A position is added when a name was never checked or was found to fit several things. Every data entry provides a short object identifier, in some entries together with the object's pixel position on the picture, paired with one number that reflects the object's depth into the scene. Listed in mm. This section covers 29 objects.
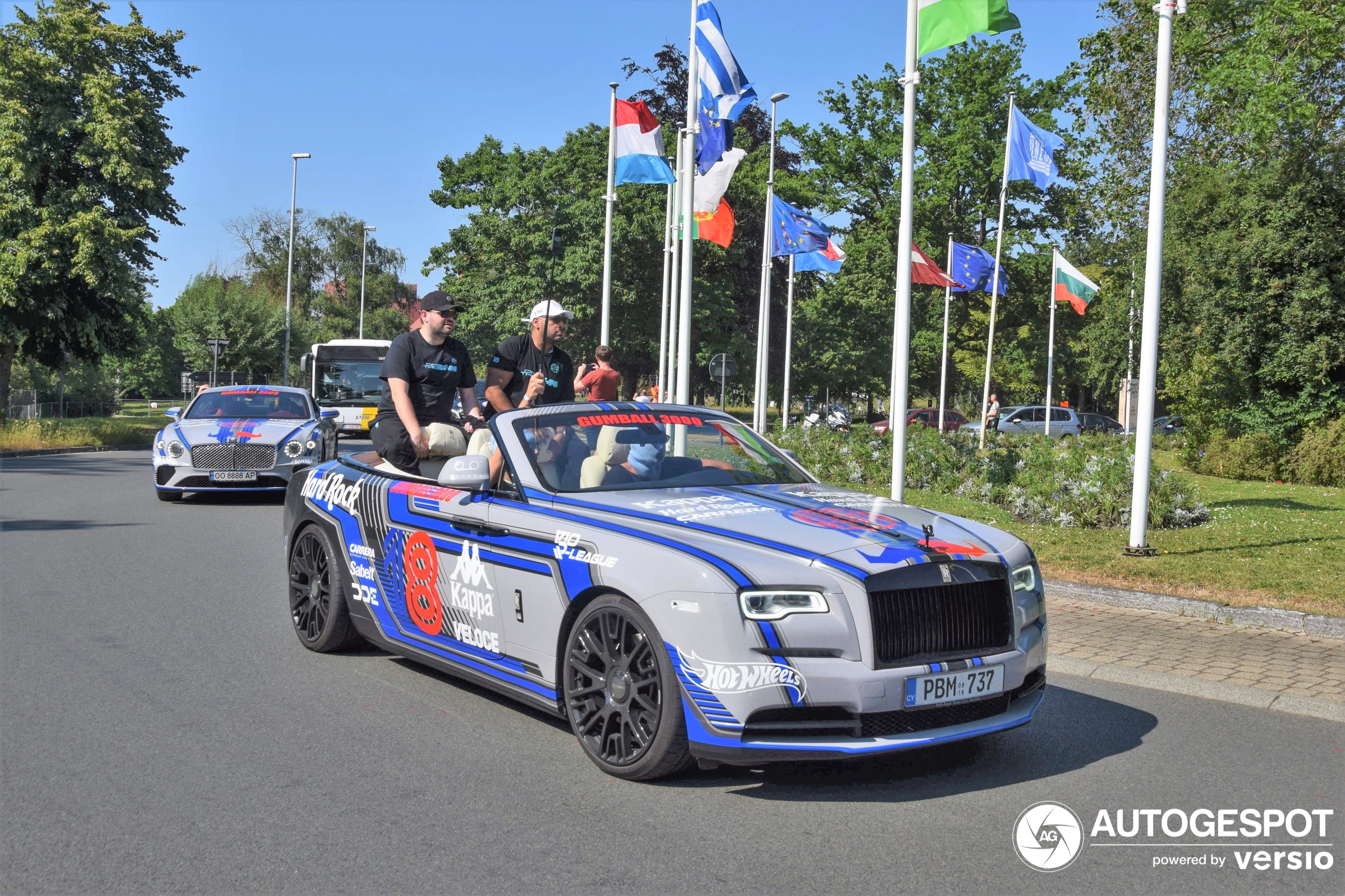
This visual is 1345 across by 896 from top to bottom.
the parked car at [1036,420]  49188
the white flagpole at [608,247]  25900
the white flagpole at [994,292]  31719
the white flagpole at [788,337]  39875
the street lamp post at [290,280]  50906
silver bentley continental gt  15477
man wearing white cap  9531
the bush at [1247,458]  22328
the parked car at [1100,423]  51625
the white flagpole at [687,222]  18281
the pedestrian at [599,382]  11875
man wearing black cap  7332
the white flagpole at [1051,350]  39938
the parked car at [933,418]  43875
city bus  32344
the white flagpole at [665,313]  29125
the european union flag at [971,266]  34094
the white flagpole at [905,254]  13422
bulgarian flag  29047
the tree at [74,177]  30453
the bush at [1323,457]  20891
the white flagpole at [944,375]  45612
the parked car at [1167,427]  43506
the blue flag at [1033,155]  24469
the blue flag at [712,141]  20641
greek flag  18734
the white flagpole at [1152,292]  10727
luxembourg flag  21500
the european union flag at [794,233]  28922
